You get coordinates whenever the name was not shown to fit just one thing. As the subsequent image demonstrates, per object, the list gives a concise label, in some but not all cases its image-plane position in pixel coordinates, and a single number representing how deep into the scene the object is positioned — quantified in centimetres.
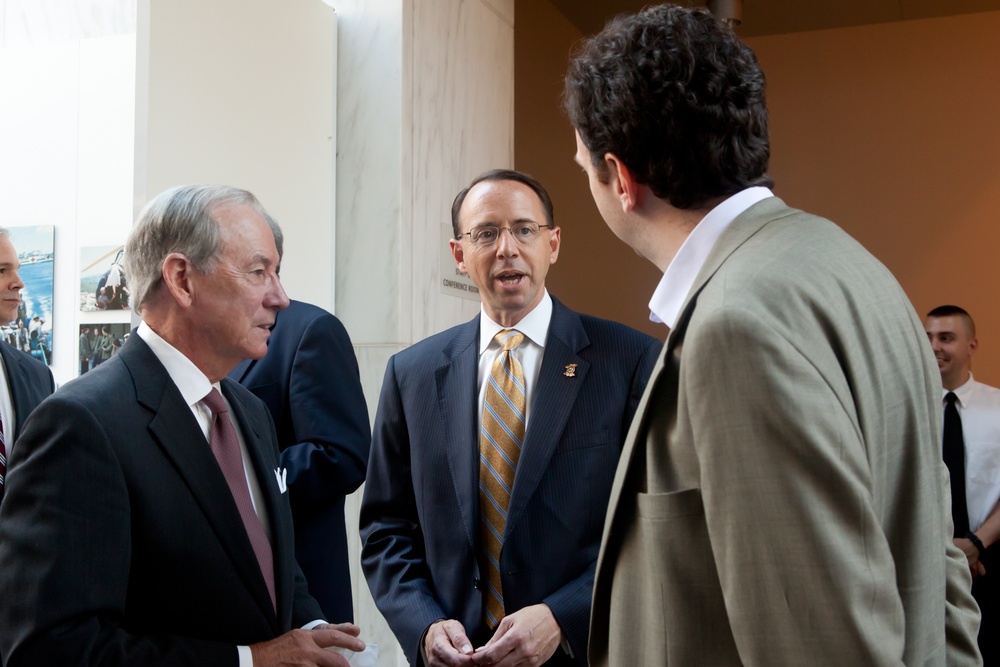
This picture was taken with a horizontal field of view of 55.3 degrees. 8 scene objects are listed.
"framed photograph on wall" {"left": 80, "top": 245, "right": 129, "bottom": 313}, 518
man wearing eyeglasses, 233
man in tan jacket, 110
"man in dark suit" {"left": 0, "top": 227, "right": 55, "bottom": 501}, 338
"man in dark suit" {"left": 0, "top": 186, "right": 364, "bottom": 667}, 164
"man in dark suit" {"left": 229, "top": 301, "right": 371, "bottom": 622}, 298
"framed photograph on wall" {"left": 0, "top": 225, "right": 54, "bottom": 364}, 535
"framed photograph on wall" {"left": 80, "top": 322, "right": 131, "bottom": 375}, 519
